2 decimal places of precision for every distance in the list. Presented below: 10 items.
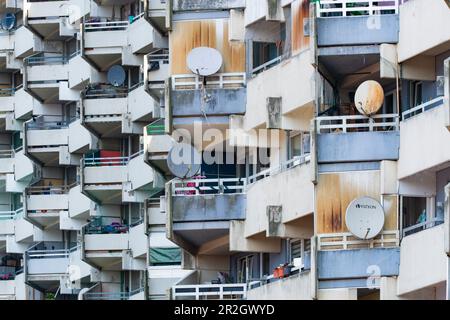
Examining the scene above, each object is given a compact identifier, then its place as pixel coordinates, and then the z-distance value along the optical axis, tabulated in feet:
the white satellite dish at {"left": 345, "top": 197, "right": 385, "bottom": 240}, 203.41
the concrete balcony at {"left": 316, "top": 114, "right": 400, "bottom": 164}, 204.85
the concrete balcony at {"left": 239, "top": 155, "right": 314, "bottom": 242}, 215.72
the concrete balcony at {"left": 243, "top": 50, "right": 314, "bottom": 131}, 217.77
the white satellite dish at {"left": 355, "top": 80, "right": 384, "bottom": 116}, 203.82
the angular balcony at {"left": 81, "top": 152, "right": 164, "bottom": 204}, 298.15
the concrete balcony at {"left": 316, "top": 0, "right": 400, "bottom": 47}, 205.36
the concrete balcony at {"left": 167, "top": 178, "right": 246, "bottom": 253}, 233.35
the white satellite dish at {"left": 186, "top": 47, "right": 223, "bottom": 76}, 235.61
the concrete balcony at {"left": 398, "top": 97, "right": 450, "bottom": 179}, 192.72
